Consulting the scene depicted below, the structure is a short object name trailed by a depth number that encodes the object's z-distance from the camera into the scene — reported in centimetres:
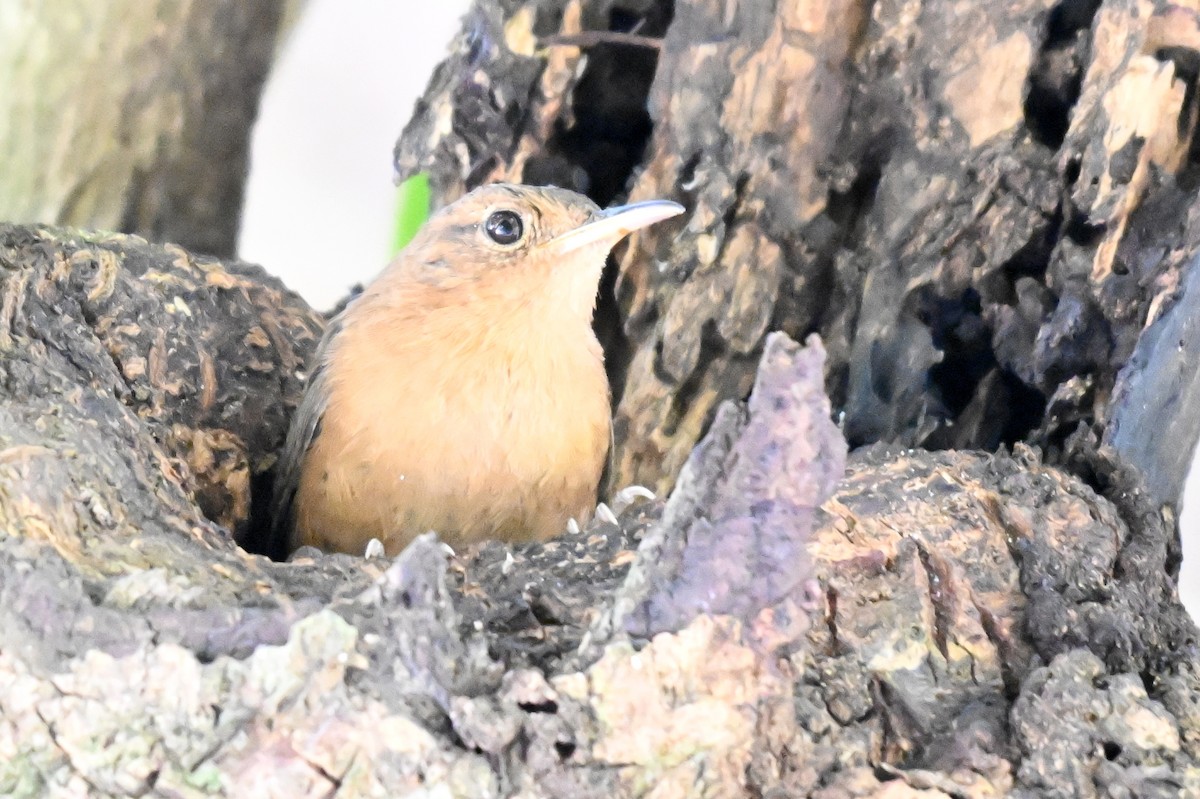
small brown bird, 477
